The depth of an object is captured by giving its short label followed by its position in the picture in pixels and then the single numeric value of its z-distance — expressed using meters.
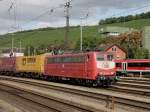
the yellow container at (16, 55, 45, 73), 50.28
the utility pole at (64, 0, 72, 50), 52.28
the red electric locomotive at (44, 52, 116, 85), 34.25
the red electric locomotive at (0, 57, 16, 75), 65.48
